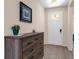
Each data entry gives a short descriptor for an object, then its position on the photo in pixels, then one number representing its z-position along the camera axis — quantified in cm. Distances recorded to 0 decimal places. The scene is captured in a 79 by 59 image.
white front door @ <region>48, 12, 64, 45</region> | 334
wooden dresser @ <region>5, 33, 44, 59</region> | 98
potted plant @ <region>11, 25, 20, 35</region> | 109
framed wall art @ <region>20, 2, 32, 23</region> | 144
